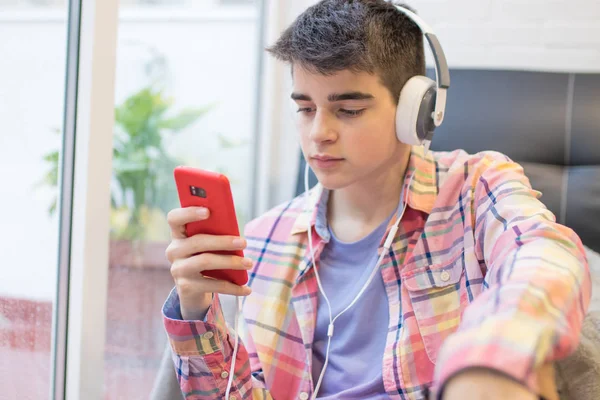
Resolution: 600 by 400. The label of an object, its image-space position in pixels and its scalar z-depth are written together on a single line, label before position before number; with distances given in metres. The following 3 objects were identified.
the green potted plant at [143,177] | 1.61
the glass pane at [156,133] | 1.59
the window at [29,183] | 1.05
